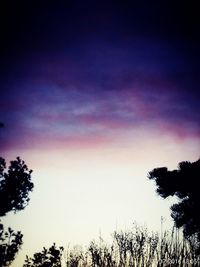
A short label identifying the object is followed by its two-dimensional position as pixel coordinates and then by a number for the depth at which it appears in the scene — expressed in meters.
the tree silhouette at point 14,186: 12.06
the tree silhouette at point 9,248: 11.29
